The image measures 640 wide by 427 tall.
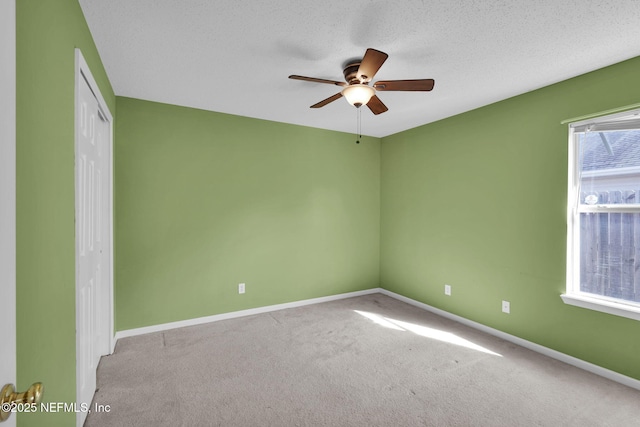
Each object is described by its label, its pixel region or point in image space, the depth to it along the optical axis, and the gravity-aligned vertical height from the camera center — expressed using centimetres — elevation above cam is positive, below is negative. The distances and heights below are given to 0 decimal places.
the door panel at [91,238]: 169 -18
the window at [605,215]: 233 -5
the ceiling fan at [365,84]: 199 +87
